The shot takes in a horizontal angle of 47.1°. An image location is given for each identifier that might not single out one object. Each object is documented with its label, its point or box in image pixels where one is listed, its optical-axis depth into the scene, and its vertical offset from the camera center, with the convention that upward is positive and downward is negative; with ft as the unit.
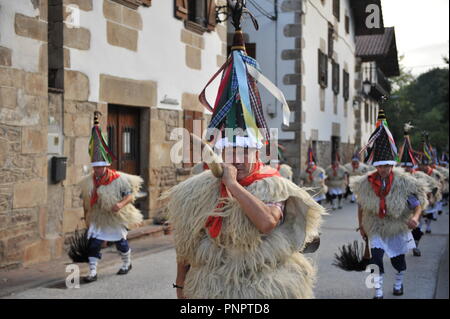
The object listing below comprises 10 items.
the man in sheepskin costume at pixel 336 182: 50.98 -3.09
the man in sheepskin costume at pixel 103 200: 20.67 -2.05
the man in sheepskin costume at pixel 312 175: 45.34 -2.16
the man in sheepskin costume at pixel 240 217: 9.26 -1.24
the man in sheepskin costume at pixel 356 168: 52.13 -1.74
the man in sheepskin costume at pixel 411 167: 20.68 -0.82
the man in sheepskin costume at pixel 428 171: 32.01 -1.37
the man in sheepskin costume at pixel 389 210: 18.10 -2.10
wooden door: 28.63 +0.73
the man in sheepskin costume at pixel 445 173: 51.94 -2.21
